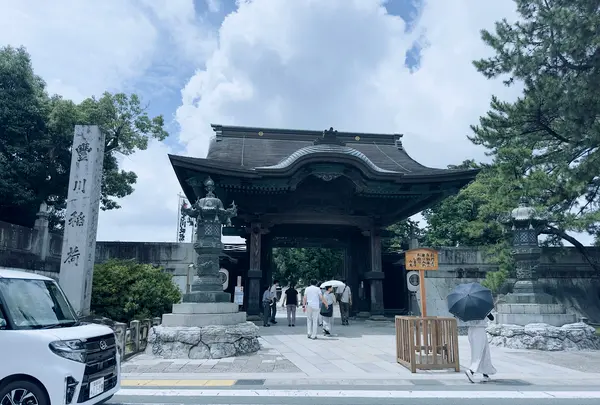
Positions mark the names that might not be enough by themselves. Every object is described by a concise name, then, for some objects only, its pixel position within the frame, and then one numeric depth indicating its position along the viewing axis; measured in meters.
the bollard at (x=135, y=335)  10.59
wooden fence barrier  8.26
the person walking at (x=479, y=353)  7.48
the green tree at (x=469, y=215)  17.44
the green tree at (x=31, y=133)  17.33
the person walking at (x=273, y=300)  16.95
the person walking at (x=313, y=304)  12.91
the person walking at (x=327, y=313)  13.41
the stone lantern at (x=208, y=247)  10.49
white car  4.39
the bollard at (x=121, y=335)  9.23
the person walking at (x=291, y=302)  16.73
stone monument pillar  10.85
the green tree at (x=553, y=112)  10.62
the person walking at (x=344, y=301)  16.67
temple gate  16.00
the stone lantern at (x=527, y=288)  11.96
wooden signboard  10.23
